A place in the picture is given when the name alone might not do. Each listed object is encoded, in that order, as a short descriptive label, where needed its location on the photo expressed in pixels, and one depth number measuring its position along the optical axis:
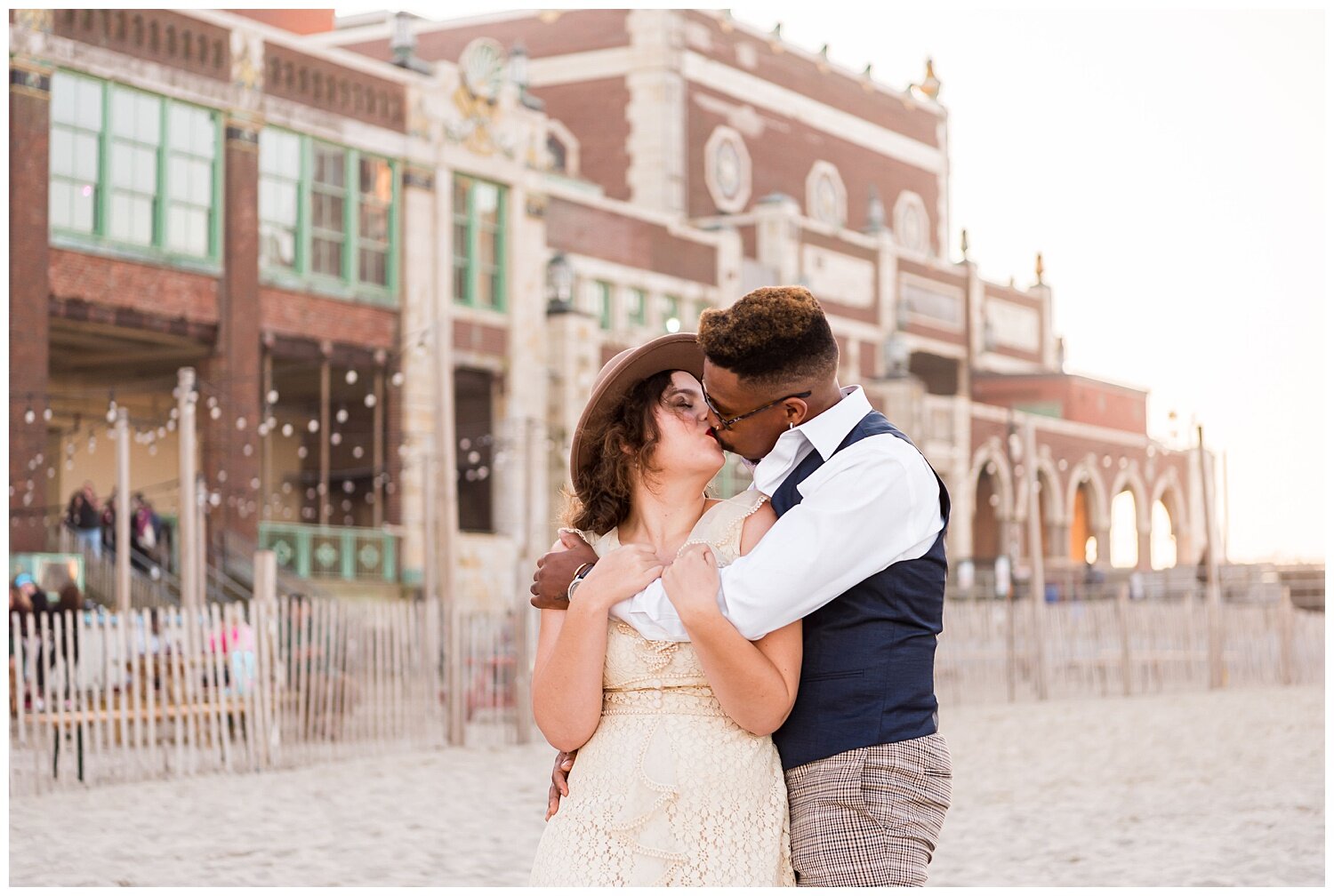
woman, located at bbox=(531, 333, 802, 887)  3.29
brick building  24.92
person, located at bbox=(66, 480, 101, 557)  23.47
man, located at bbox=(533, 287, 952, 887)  3.26
